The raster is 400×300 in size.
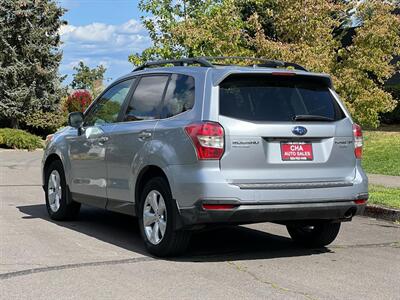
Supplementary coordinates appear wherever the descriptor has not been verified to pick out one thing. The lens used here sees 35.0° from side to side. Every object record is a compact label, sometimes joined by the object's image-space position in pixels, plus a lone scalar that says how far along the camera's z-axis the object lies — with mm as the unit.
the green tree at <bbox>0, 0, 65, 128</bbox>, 30547
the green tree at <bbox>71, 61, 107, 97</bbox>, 68938
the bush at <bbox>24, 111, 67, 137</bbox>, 31047
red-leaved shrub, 37094
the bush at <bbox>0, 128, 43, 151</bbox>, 26938
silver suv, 5875
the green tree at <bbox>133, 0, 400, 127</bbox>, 14203
